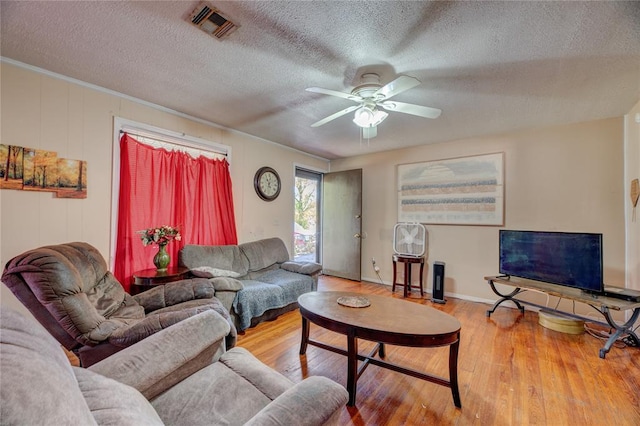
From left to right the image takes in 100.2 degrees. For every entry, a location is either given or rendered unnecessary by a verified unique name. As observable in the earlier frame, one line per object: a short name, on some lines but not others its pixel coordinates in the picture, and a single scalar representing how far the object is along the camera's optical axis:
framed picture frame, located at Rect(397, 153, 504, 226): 3.77
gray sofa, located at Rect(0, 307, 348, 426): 0.50
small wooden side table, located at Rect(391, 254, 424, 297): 4.03
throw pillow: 2.76
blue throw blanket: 2.68
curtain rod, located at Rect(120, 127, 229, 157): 2.80
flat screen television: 2.63
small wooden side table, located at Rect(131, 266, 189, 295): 2.48
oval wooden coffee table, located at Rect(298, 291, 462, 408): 1.64
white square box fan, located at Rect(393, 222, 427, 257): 4.32
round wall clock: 4.09
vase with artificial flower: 2.69
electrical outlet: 4.86
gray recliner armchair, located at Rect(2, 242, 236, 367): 1.45
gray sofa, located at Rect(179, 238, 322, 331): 2.67
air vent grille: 1.57
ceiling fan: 2.05
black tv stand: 2.34
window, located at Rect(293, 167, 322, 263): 5.30
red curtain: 2.71
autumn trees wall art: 2.09
